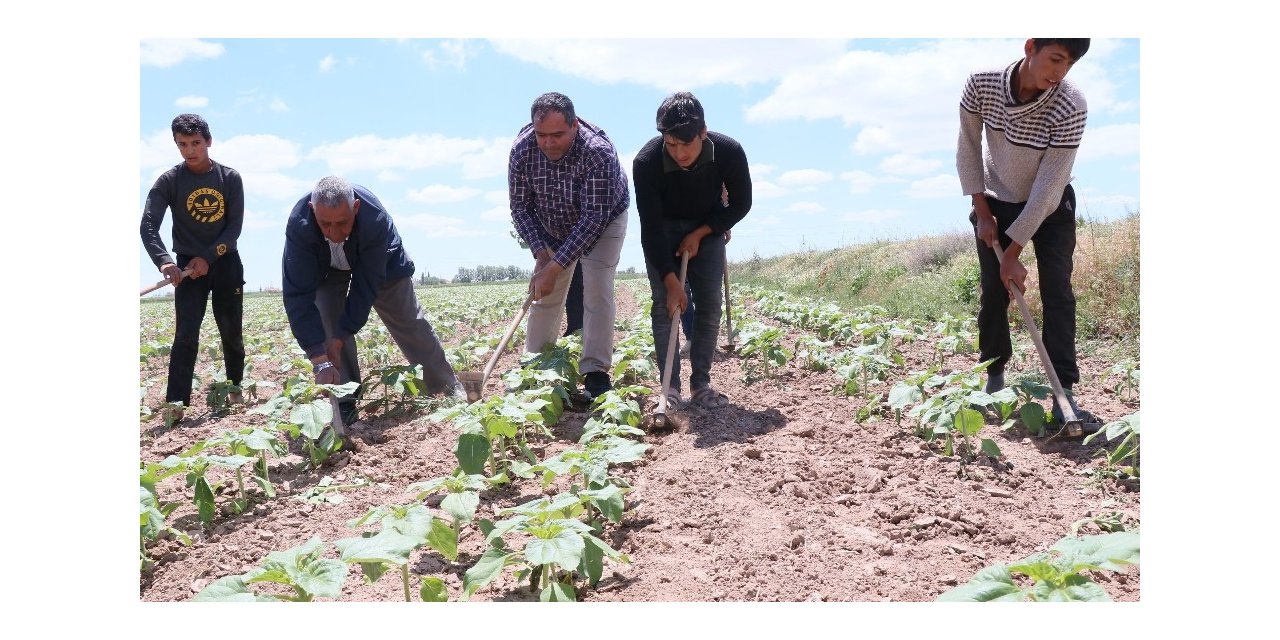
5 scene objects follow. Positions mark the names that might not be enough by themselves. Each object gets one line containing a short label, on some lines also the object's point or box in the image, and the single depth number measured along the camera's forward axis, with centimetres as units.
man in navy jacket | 431
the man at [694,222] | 436
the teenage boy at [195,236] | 509
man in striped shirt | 353
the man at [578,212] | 461
